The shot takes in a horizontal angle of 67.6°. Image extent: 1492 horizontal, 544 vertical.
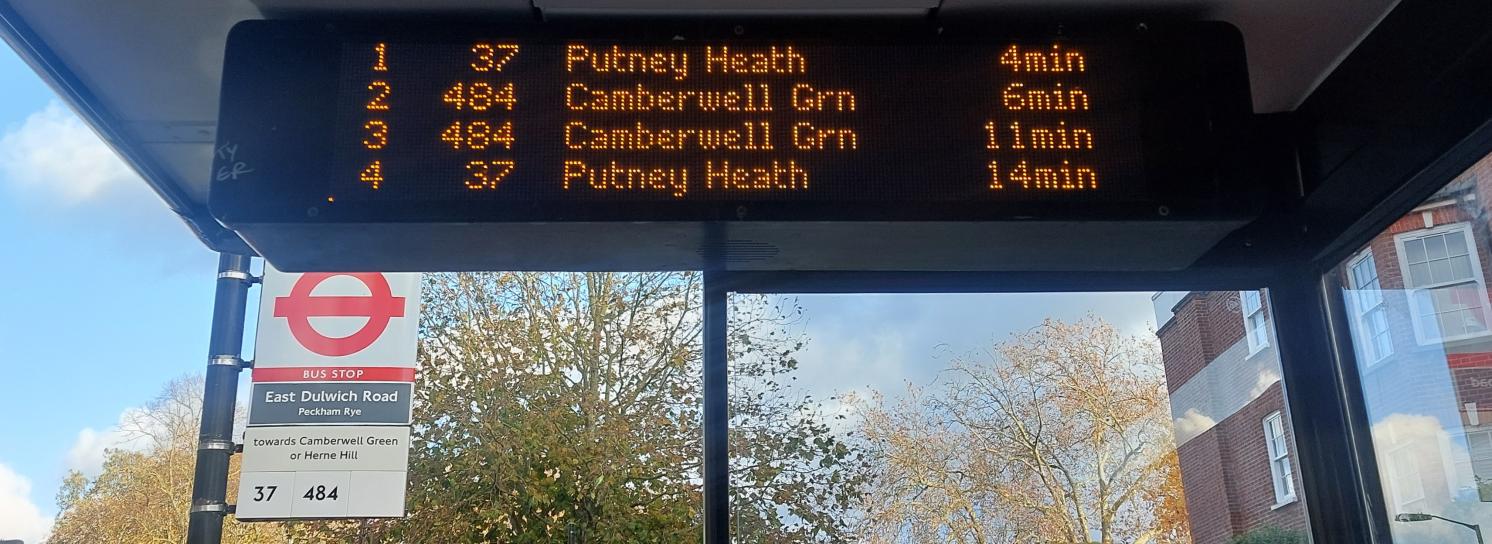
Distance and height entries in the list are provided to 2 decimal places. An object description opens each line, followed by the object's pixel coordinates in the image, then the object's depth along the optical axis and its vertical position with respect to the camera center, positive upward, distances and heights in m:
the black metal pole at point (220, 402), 3.54 +0.82
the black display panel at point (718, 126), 2.00 +0.91
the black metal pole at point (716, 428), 2.50 +0.48
